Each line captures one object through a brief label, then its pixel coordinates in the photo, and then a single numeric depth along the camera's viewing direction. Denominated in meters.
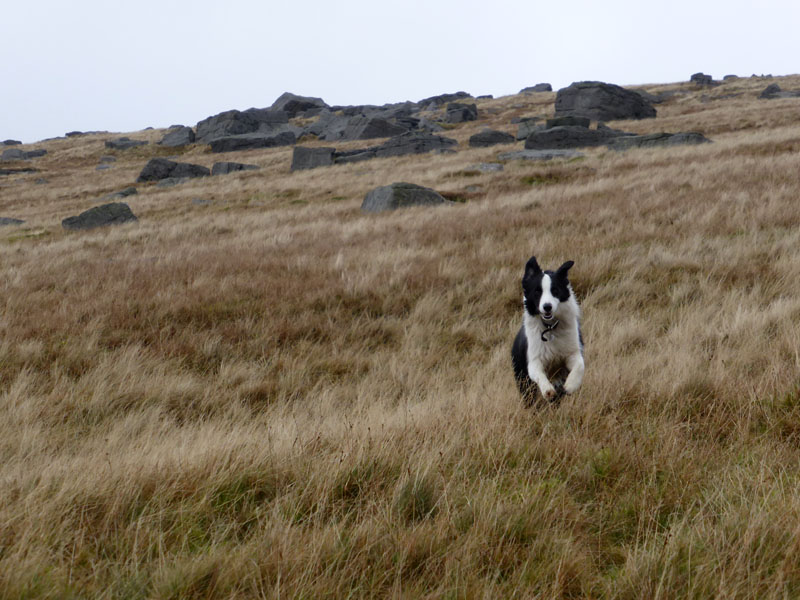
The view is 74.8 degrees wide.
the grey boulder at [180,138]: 66.37
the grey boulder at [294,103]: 85.44
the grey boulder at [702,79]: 78.81
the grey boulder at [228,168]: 38.84
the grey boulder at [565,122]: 37.59
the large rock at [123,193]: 30.75
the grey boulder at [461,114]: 64.62
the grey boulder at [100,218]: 19.47
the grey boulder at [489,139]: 40.06
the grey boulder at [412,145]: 38.69
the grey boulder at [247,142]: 58.53
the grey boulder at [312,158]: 36.97
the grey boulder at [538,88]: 100.76
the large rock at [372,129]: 53.72
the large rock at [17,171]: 52.05
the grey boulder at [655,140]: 25.16
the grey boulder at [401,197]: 17.05
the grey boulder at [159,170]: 41.50
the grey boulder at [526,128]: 41.16
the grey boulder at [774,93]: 51.30
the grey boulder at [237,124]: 65.50
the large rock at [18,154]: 65.12
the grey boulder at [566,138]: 32.06
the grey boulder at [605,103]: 49.31
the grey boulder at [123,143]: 67.06
